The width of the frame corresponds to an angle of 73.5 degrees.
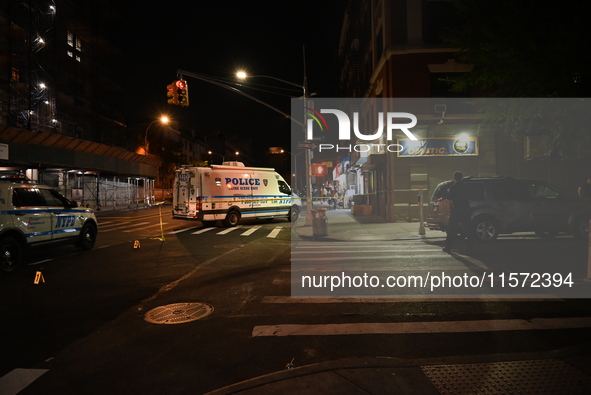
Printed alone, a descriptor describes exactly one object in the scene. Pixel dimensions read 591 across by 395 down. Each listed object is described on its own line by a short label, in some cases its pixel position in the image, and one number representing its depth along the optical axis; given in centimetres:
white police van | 1722
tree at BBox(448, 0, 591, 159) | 855
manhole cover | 541
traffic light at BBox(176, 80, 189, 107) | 1477
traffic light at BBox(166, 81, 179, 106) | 1462
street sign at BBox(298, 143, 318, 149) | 1666
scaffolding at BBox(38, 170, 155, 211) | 3075
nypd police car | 879
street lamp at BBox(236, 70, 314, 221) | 1717
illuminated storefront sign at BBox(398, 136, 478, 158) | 1945
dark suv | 1162
